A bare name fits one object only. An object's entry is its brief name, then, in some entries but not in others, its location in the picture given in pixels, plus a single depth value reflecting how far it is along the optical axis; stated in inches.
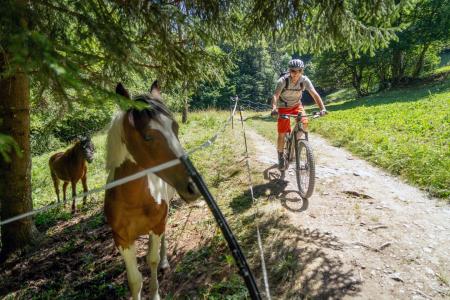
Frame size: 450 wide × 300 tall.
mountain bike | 200.3
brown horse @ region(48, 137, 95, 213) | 290.4
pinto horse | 90.6
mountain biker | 224.2
